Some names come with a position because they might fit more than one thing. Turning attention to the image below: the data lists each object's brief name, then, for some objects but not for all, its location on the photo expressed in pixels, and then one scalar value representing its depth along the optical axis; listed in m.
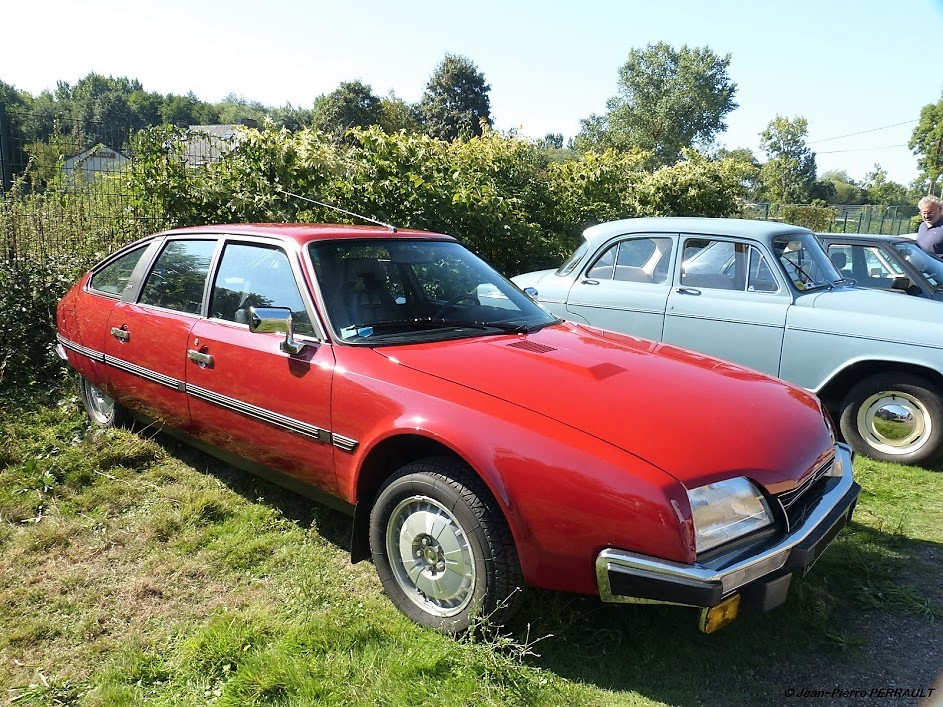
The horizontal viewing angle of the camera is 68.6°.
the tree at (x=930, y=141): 48.00
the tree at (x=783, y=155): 56.81
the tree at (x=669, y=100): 64.19
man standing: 8.41
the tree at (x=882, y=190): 90.69
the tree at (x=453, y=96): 63.66
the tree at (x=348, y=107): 66.06
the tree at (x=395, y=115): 57.72
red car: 2.31
